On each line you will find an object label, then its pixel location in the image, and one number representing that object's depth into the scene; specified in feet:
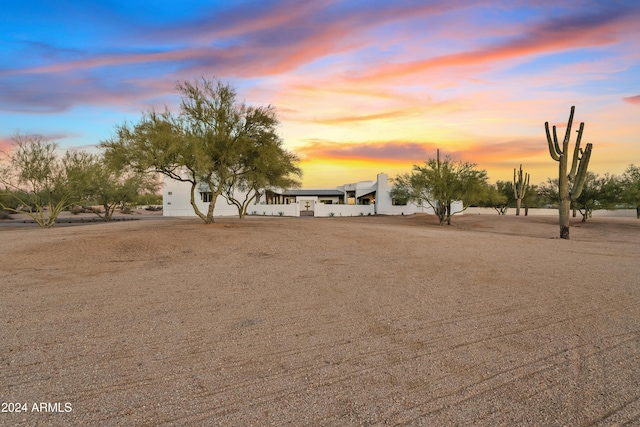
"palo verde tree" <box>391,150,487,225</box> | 103.35
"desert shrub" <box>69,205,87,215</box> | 169.78
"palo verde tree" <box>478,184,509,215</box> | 179.89
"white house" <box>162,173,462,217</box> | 154.61
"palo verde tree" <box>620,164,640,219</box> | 100.74
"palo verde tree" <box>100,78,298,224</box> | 57.31
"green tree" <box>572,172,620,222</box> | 112.88
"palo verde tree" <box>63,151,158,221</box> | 91.15
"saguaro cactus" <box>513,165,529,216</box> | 155.84
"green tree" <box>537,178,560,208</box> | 169.07
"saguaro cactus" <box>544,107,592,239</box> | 67.10
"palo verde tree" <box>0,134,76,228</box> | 85.05
